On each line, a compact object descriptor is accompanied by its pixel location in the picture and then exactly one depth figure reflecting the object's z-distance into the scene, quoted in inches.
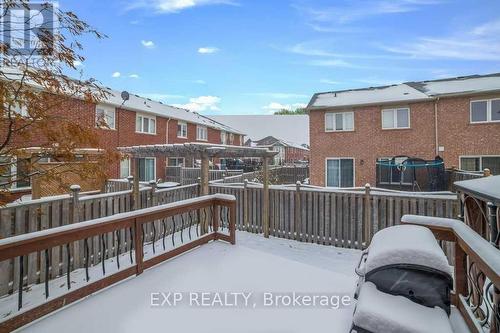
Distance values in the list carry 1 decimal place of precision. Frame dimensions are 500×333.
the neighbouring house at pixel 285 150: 1376.7
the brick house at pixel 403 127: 550.3
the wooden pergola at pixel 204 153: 261.4
